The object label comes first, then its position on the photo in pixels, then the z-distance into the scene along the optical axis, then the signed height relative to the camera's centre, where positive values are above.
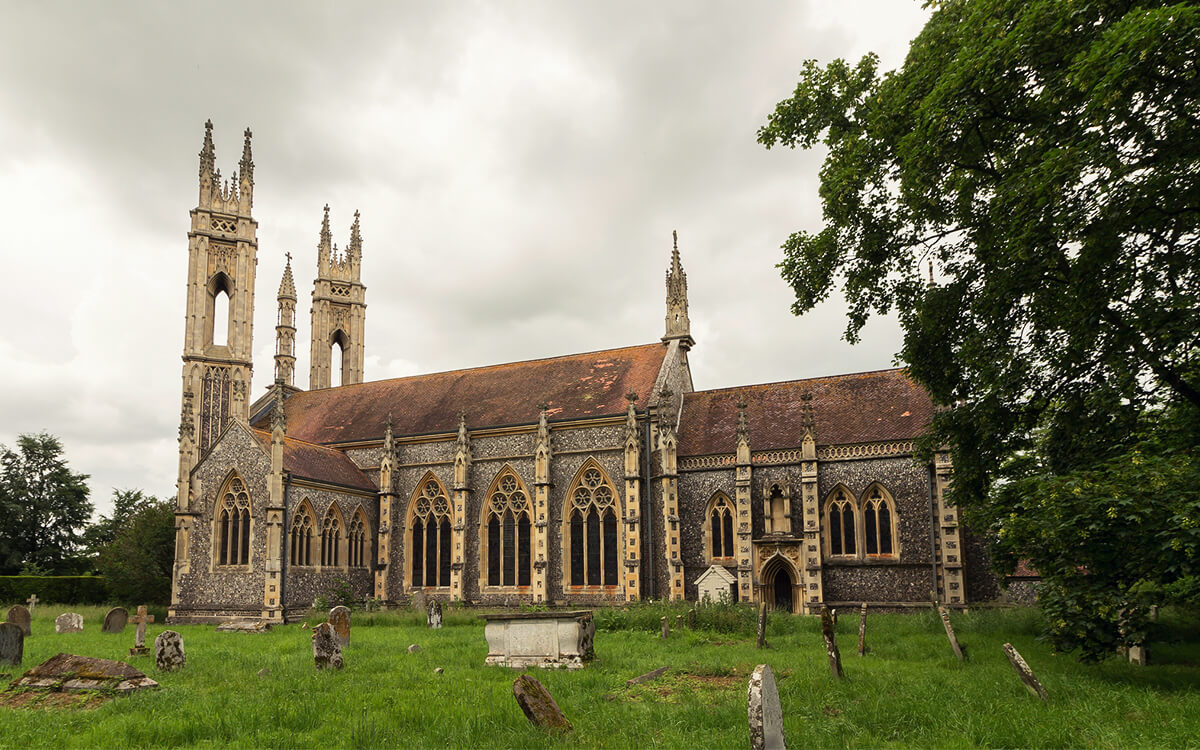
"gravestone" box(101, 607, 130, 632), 23.62 -3.33
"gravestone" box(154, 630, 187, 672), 13.80 -2.53
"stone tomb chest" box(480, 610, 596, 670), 13.91 -2.45
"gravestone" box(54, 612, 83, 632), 23.64 -3.40
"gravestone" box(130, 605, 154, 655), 16.16 -2.65
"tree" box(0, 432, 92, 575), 46.03 -0.01
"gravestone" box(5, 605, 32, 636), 21.00 -2.84
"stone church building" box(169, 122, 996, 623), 25.33 +0.18
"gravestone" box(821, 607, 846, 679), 11.76 -2.34
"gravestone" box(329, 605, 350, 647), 16.77 -2.47
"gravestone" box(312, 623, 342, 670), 13.37 -2.43
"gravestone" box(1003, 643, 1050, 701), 9.70 -2.23
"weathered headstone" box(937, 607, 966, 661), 13.56 -2.49
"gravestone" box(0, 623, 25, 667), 14.09 -2.40
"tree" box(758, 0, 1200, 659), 10.80 +3.84
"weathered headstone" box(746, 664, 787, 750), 6.45 -1.77
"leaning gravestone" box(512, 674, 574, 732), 8.49 -2.19
